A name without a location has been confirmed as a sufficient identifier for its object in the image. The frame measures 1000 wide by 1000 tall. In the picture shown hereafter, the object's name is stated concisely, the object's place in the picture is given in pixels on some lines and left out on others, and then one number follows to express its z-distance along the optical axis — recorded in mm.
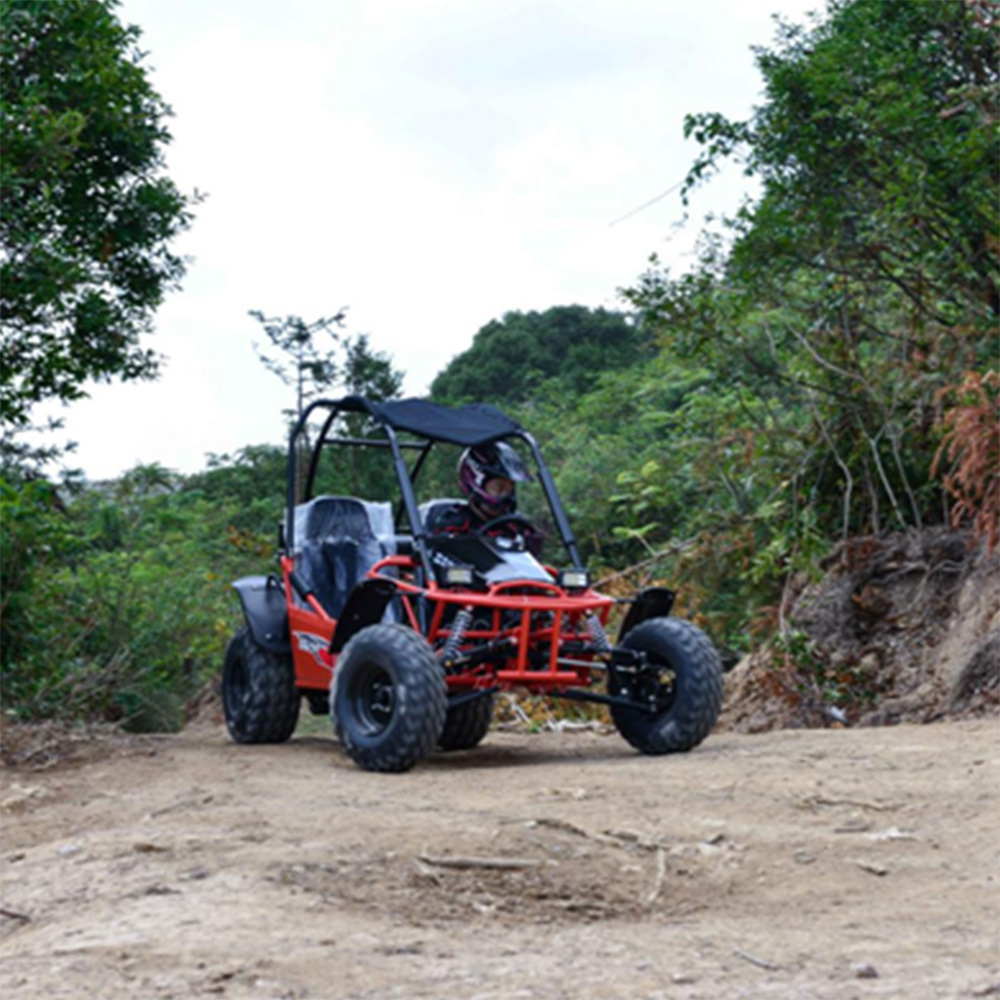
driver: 9805
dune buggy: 8828
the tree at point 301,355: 19922
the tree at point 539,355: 33250
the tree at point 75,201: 11320
